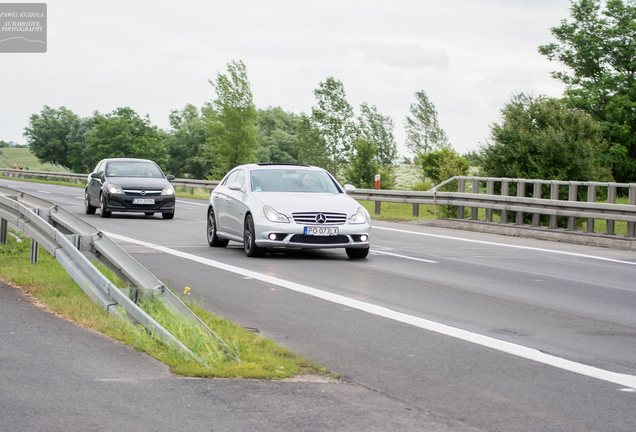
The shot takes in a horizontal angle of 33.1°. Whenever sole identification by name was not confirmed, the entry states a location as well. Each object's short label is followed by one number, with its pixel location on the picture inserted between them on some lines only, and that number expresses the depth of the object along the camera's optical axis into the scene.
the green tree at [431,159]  70.79
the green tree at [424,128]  119.00
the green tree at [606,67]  59.53
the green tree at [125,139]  142.75
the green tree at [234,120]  100.38
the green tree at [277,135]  150.75
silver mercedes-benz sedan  16.12
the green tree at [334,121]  121.50
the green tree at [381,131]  131.25
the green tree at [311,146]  119.94
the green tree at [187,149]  154.12
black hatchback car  27.16
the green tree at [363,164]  76.69
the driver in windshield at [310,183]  17.58
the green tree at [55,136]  170.38
